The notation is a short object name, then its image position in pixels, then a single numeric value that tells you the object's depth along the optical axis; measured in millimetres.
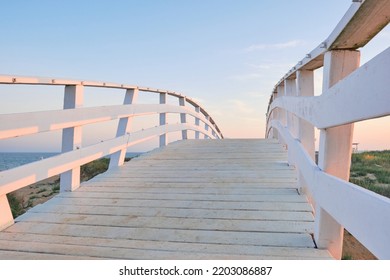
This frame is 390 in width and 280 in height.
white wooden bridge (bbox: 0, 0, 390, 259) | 1635
